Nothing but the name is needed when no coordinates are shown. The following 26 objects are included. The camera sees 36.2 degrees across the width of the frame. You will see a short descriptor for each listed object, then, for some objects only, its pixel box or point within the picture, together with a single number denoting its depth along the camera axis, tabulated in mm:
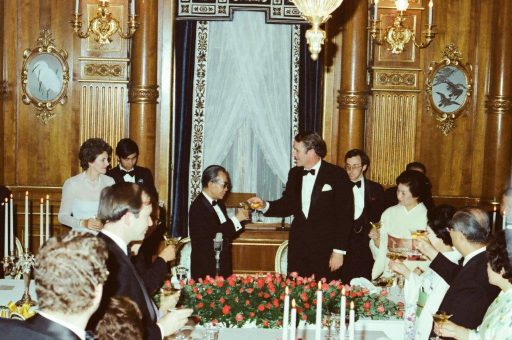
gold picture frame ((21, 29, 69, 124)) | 8625
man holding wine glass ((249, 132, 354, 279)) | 6469
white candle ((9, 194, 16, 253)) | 4771
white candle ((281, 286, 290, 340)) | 3252
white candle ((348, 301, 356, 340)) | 3223
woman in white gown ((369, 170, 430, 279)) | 5762
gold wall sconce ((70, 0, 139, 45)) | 7852
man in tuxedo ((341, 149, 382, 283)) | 7148
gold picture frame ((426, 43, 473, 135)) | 8875
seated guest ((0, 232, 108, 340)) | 2439
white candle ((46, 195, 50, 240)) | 4699
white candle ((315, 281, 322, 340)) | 3174
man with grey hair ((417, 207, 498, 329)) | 4043
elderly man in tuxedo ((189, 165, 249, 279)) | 5648
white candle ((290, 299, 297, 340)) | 3087
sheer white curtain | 8695
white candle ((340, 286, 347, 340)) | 3148
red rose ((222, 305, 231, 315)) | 4398
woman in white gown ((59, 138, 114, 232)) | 6094
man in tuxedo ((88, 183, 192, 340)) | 3410
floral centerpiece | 4434
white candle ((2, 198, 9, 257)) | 4723
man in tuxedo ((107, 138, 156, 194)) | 7434
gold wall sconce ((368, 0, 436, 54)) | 7124
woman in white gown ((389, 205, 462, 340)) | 4445
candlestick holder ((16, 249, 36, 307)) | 4523
